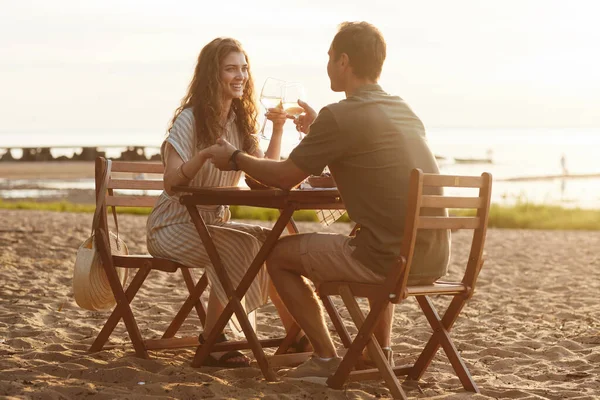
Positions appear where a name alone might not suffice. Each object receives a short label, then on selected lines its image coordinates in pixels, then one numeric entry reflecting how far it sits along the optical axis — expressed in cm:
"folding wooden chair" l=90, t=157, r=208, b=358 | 465
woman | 447
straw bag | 469
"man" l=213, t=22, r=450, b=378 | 384
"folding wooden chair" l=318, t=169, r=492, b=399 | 369
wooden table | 407
